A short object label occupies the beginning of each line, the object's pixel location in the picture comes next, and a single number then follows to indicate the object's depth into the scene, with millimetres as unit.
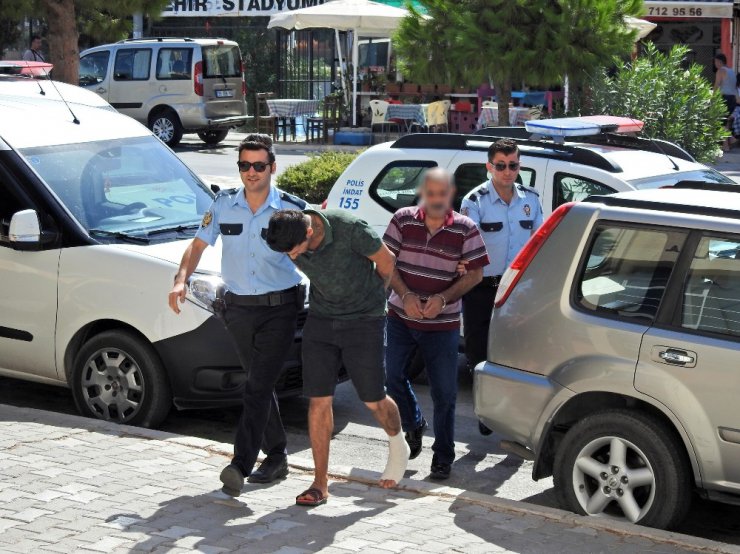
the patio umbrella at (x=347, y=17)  24125
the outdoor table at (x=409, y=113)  23844
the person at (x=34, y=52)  23020
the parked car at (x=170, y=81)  24359
